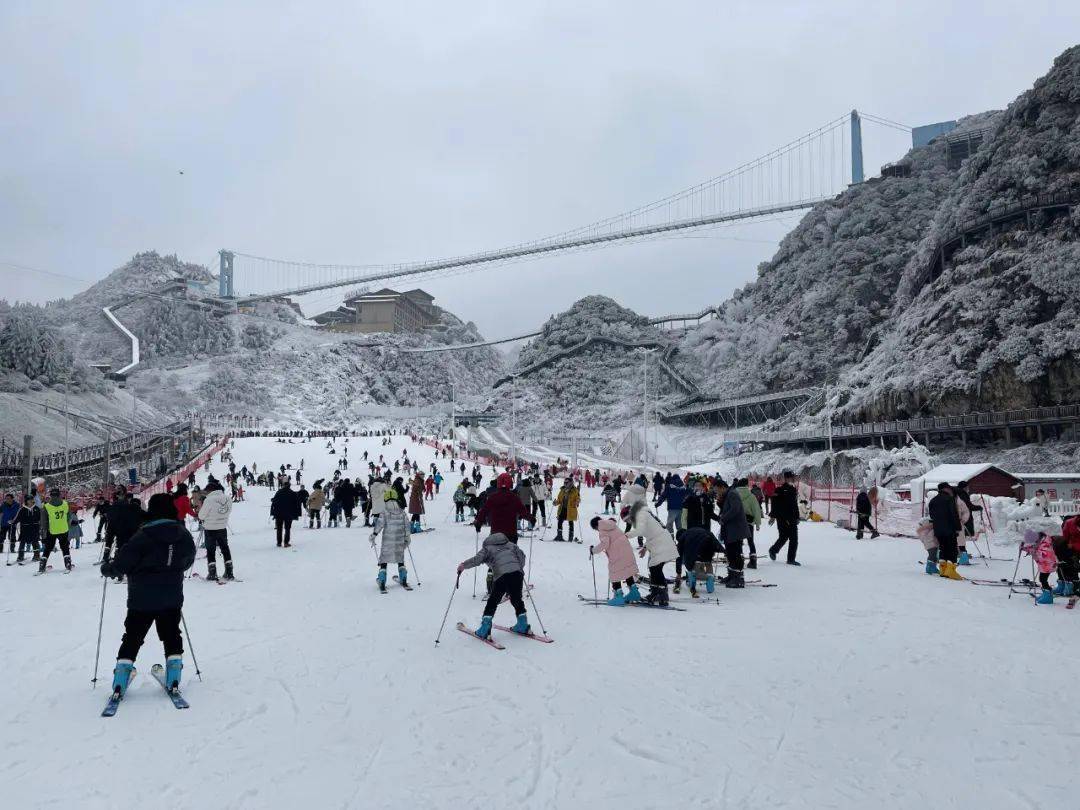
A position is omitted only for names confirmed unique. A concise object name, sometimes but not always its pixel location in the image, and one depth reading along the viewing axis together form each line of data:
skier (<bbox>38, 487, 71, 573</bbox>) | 10.80
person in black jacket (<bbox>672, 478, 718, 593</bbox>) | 9.04
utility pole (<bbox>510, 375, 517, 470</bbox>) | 99.45
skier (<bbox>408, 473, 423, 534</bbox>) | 15.33
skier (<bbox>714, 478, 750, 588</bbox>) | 9.23
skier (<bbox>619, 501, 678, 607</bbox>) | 8.01
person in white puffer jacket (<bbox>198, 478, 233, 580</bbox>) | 9.93
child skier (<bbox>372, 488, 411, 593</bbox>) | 9.23
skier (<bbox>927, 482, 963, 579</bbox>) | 9.84
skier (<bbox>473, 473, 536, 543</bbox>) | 7.80
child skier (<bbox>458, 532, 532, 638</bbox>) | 6.63
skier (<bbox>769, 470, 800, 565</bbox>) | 10.90
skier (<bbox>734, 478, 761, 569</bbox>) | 10.60
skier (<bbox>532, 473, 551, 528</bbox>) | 15.78
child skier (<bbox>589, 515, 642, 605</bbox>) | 7.75
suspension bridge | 100.06
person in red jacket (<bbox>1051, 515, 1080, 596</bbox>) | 7.82
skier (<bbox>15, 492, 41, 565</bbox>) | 12.52
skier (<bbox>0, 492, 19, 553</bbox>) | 12.81
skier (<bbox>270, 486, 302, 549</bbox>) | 13.95
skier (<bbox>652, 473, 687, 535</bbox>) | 11.62
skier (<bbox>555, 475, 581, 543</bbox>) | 14.20
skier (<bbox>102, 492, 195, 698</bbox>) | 4.93
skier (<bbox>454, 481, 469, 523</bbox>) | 18.03
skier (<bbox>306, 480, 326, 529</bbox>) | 17.59
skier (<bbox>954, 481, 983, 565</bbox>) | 10.67
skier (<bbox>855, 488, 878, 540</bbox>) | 14.97
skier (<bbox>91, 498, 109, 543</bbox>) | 13.02
